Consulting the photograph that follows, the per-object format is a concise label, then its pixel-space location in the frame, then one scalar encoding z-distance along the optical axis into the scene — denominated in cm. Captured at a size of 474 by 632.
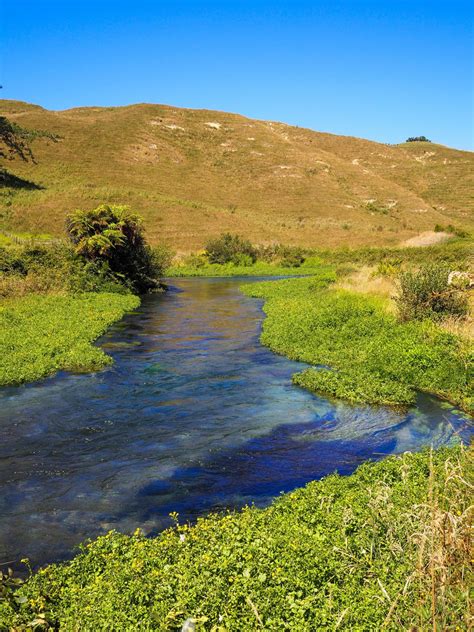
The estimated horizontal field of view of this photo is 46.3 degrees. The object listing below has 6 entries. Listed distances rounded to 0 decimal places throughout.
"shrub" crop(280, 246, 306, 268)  4853
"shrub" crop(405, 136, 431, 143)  15598
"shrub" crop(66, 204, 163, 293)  2736
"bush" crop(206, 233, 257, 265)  4909
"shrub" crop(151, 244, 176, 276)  3194
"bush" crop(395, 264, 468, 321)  1534
